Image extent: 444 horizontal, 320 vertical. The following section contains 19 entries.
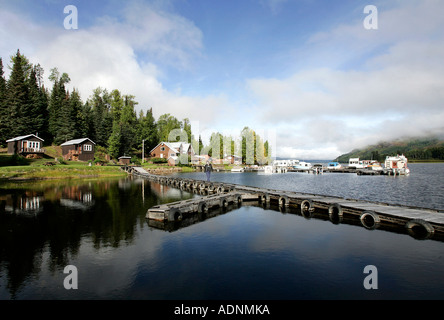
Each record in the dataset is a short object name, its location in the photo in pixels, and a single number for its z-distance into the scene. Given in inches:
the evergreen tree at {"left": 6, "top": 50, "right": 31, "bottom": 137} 2778.1
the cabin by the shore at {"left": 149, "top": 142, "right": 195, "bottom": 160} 3811.5
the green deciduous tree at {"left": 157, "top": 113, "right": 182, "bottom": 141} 4638.3
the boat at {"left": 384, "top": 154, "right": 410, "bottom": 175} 3198.8
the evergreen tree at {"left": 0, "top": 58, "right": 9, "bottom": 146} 2706.7
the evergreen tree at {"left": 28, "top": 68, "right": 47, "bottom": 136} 3010.6
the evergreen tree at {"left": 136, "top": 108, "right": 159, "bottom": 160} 3907.5
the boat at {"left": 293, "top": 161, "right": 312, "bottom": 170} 4525.1
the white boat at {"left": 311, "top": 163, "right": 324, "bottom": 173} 3731.5
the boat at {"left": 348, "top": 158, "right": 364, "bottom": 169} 4222.4
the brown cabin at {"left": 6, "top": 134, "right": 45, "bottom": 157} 2397.9
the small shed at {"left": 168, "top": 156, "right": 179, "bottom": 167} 3764.8
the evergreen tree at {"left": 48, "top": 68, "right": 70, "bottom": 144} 3127.5
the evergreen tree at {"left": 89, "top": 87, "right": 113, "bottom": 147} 3513.8
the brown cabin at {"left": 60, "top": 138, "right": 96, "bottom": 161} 2795.3
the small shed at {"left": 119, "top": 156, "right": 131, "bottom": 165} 3075.3
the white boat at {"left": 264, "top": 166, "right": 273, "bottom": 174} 3983.8
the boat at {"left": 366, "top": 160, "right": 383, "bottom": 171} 3608.8
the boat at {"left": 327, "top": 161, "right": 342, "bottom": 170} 4382.9
